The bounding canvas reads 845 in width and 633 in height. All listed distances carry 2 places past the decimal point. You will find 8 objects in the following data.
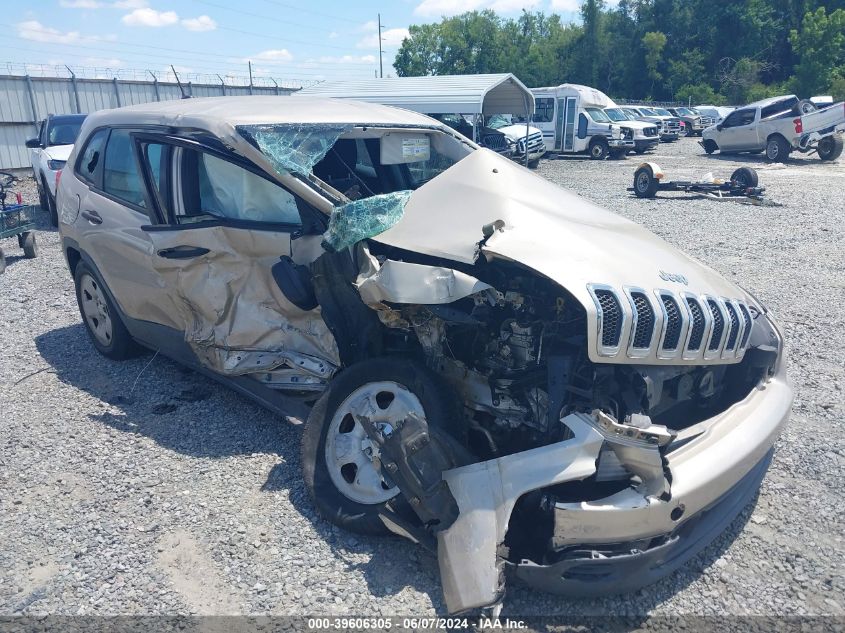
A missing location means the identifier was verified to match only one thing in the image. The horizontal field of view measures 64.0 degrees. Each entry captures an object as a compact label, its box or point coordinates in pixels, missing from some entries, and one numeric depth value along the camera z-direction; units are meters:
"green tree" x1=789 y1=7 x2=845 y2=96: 47.81
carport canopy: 17.22
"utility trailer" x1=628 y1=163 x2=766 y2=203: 14.46
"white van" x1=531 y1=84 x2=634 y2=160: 25.28
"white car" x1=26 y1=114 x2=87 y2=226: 11.80
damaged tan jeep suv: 2.74
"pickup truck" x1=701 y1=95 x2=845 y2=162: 22.00
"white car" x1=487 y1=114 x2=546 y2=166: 20.97
